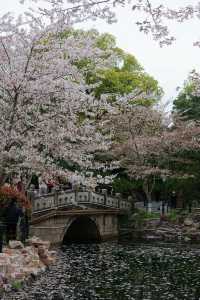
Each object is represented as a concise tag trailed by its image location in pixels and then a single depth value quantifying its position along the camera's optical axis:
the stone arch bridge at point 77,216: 32.19
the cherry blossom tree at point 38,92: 17.25
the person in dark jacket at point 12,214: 23.67
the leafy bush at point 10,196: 22.61
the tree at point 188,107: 48.00
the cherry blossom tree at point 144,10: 9.65
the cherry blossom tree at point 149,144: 43.97
